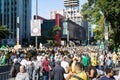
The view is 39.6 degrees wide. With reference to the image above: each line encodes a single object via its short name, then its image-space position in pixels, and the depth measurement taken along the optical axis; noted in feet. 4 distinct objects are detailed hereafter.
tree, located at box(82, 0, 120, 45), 46.73
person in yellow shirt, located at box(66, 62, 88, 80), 10.99
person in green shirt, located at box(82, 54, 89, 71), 30.76
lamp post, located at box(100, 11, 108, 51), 42.71
